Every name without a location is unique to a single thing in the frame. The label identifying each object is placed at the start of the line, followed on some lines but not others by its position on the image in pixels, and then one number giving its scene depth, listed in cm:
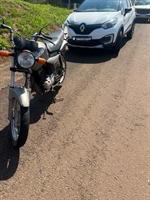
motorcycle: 221
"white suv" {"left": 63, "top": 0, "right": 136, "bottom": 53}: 507
